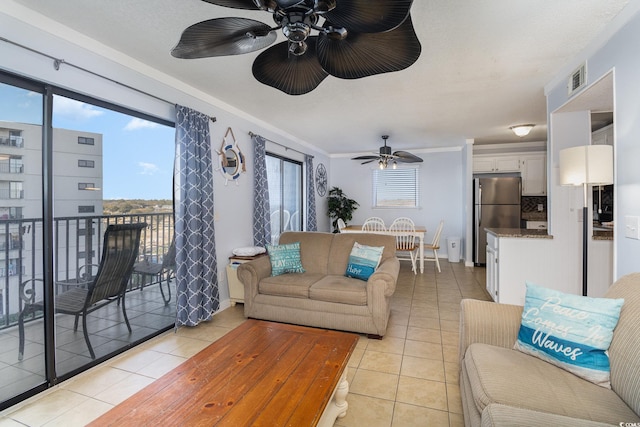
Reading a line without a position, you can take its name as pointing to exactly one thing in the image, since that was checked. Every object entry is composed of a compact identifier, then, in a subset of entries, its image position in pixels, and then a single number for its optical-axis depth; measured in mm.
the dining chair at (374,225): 5665
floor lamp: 2188
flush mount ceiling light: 4637
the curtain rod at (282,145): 4151
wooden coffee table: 1215
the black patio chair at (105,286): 2016
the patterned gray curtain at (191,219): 2973
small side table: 3637
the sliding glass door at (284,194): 5007
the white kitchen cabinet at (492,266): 3367
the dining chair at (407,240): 5230
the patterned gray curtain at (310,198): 5961
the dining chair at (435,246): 5352
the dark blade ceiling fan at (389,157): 4973
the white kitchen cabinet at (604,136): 4052
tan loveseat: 2777
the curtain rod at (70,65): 1873
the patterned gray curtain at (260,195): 4184
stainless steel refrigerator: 5734
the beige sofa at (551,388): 1091
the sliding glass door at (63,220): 1915
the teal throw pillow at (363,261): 3082
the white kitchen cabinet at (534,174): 5812
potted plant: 6984
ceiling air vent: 2429
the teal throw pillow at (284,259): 3324
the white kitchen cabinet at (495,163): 5977
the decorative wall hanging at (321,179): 6730
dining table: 5227
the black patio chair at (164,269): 2920
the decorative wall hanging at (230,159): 3627
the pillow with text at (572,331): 1325
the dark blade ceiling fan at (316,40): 1032
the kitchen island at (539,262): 2830
